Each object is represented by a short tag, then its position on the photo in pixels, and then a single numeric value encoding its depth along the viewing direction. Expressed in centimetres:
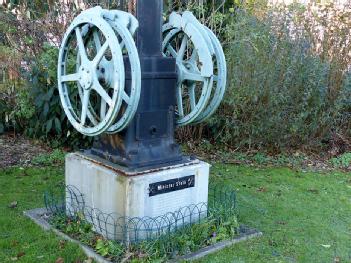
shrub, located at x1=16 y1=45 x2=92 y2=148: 739
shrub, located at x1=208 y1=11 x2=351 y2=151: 759
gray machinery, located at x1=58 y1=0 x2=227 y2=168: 388
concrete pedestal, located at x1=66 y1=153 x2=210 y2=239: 409
